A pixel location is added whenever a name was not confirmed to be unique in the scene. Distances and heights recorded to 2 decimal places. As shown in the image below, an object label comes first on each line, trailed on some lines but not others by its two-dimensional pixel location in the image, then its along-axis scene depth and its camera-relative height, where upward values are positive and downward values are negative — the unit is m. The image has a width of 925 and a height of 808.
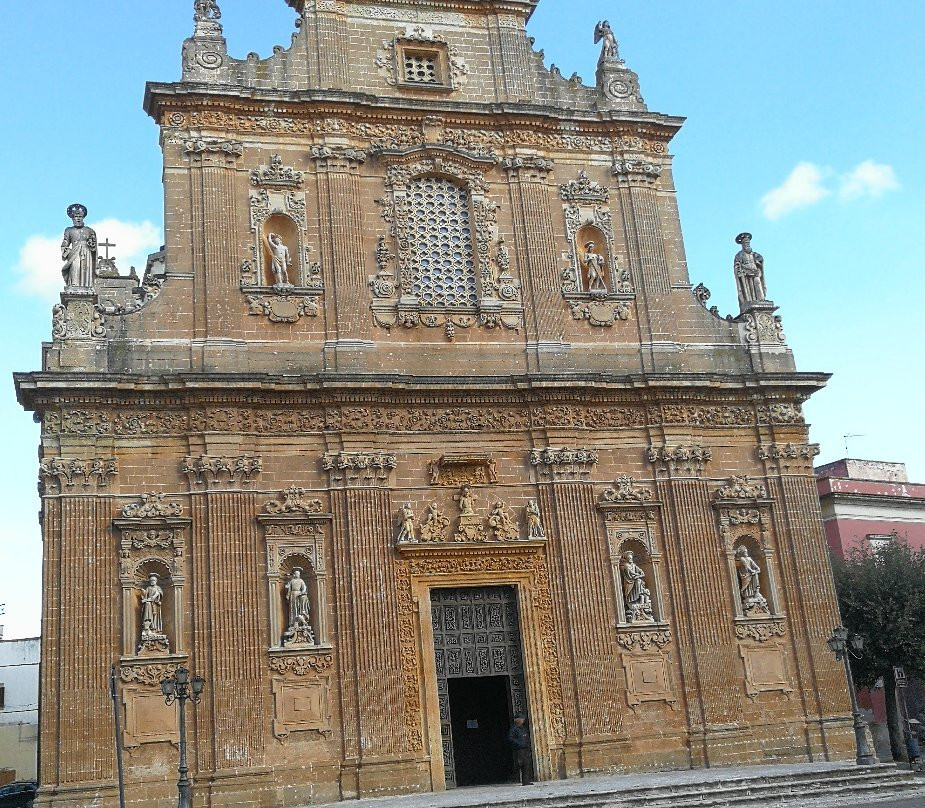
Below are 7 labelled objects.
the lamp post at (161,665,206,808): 15.35 +0.50
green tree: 23.66 +1.06
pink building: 29.52 +4.24
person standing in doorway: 18.19 -0.74
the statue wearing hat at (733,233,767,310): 21.83 +7.92
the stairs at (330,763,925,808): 15.75 -1.53
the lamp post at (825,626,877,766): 17.75 +0.13
